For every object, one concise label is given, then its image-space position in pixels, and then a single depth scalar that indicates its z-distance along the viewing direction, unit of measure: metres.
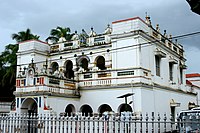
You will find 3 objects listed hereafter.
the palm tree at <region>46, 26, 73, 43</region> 32.09
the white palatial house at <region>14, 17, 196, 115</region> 16.72
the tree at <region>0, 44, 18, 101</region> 28.16
